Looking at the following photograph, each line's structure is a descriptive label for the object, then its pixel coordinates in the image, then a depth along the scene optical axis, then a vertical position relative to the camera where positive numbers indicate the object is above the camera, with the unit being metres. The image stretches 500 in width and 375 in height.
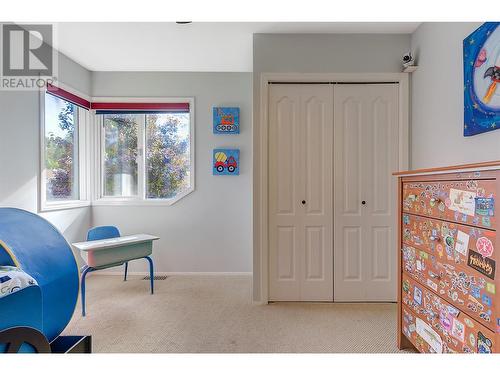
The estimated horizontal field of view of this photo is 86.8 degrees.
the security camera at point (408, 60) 2.34 +1.13
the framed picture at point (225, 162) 3.23 +0.29
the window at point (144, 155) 3.40 +0.40
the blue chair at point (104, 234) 2.71 -0.50
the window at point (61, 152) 2.69 +0.39
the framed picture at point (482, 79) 1.49 +0.64
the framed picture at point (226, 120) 3.22 +0.81
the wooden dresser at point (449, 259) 1.05 -0.35
